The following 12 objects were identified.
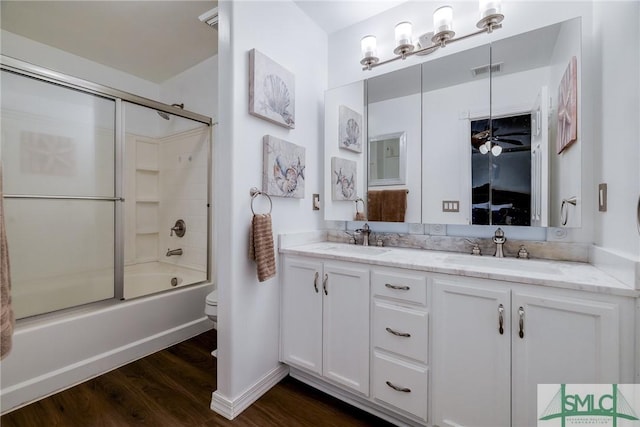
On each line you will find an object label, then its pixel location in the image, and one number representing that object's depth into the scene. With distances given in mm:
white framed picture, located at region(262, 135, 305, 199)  1687
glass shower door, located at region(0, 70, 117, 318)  2254
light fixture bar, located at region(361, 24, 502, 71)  1546
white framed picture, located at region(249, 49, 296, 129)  1584
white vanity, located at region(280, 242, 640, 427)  994
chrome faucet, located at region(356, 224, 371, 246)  2041
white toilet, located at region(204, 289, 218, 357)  2131
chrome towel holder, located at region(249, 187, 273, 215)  1625
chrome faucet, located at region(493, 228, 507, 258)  1557
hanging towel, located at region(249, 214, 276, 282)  1560
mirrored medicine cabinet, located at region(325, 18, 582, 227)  1423
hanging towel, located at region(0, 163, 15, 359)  819
